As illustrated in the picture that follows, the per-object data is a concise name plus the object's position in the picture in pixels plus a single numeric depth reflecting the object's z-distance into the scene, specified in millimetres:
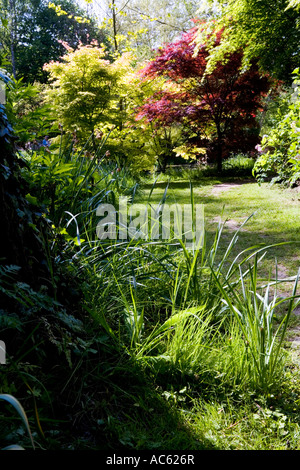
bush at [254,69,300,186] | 3104
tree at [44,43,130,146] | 7203
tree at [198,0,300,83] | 5289
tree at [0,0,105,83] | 20938
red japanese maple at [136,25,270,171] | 8297
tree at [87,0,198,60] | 20188
